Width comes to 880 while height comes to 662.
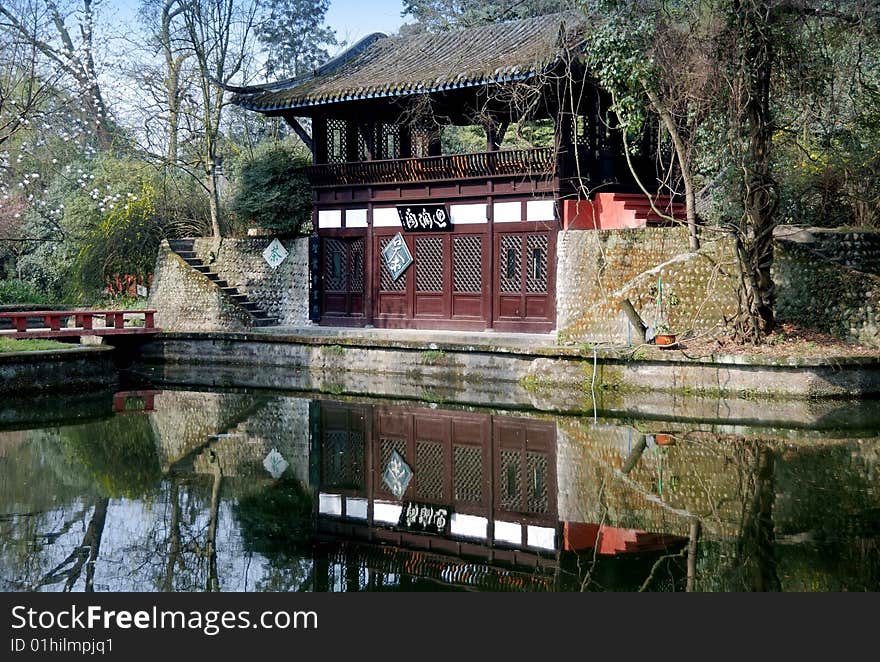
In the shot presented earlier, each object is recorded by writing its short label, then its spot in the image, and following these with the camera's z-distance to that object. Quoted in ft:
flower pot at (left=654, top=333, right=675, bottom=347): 53.62
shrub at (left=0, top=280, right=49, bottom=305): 96.37
